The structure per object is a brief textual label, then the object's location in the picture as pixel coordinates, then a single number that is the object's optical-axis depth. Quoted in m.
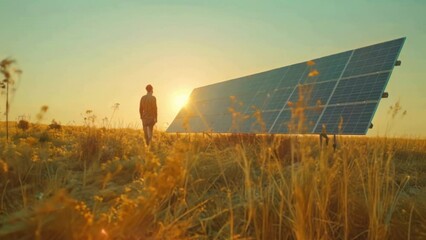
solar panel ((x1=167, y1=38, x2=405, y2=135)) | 10.57
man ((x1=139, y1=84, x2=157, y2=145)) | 10.36
